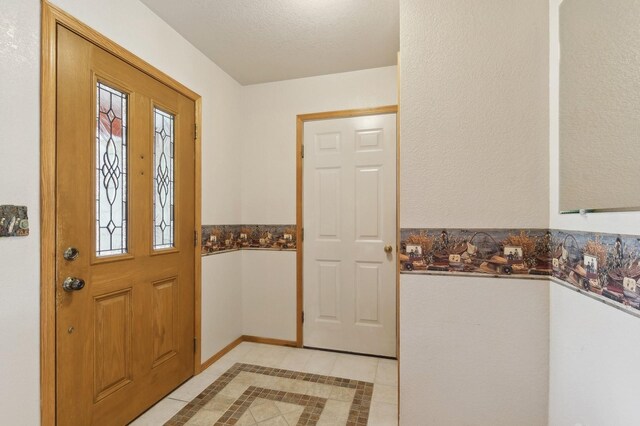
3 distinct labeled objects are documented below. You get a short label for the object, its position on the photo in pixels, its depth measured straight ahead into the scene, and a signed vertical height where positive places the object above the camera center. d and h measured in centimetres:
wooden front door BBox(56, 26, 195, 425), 136 -15
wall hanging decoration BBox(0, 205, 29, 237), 112 -4
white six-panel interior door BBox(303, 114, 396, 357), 250 -19
